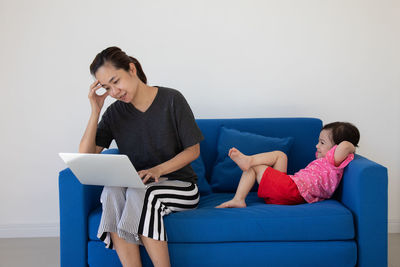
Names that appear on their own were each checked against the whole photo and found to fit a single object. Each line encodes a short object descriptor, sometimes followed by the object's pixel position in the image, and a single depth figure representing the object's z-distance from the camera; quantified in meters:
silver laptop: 1.70
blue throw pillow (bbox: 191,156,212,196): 2.50
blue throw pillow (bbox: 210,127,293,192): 2.51
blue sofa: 1.95
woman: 1.85
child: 2.18
